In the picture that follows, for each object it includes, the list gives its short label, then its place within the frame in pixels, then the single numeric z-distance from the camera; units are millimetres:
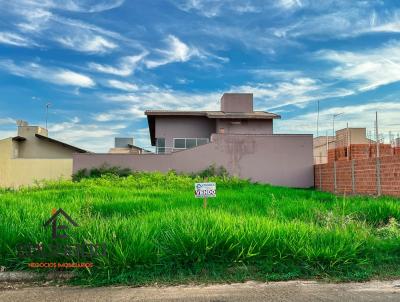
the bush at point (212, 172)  26005
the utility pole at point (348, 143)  22555
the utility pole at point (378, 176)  16516
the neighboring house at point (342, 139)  25875
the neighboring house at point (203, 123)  31138
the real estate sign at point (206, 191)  7371
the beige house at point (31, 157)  32281
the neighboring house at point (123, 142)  44356
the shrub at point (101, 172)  25625
